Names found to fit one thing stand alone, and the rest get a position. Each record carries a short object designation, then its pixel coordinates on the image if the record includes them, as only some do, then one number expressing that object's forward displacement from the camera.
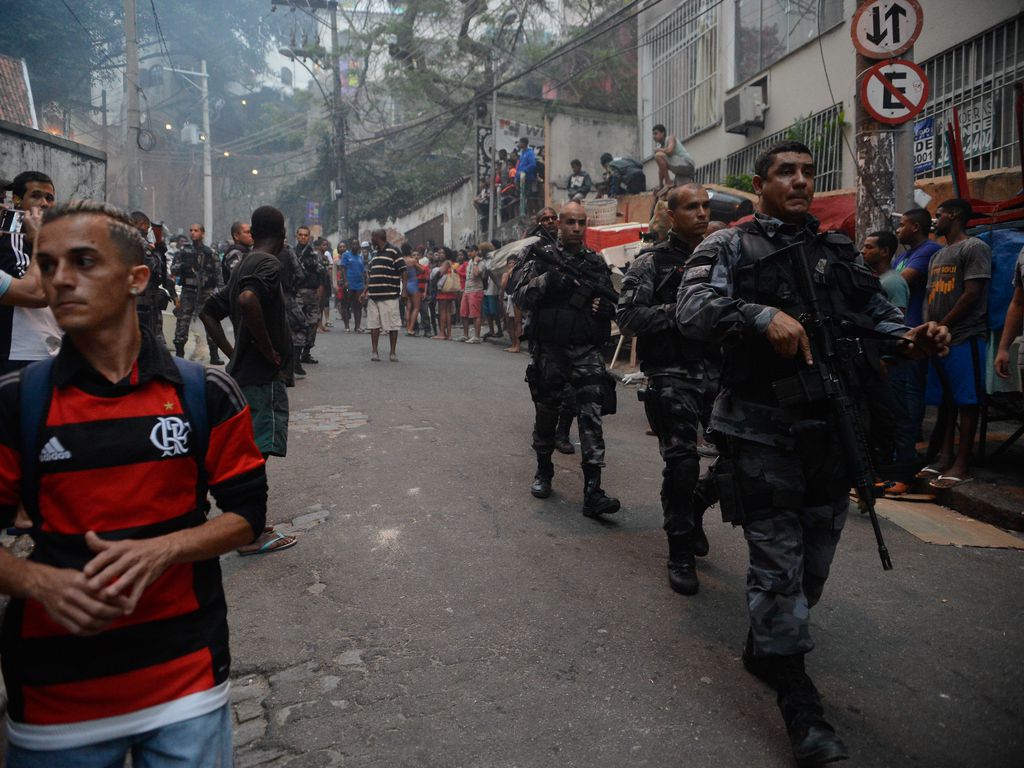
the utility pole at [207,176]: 43.91
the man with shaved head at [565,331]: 5.44
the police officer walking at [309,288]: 11.70
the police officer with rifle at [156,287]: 8.39
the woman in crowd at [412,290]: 18.84
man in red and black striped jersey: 1.59
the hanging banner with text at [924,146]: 10.35
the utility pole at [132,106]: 20.23
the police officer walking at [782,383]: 2.85
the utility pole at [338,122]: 30.38
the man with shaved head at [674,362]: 4.18
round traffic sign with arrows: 6.49
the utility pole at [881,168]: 6.80
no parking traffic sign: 6.53
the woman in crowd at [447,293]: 17.66
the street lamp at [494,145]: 23.36
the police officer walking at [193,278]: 11.42
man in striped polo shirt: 12.30
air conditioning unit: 14.64
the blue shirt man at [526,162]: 21.80
